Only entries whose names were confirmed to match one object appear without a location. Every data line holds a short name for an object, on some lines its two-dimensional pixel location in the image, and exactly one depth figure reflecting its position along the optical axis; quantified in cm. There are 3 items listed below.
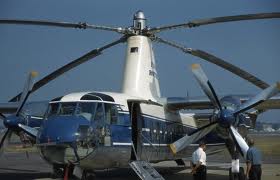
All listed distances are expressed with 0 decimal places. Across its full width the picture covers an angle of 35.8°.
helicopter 1275
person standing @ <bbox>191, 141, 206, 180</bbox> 1570
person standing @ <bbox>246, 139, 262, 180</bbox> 1455
